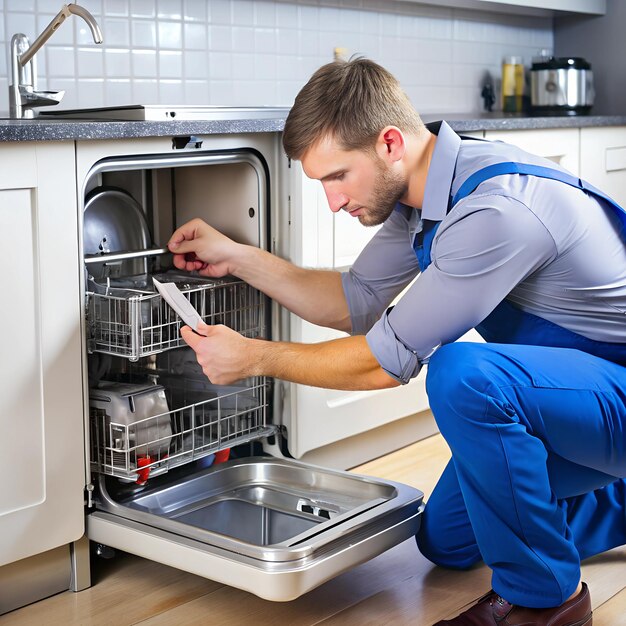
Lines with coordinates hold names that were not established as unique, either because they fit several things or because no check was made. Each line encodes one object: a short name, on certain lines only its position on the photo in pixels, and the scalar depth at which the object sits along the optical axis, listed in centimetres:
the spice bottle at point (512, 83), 464
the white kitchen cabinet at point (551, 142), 356
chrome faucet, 287
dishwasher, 244
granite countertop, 234
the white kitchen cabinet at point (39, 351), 238
